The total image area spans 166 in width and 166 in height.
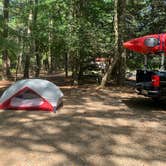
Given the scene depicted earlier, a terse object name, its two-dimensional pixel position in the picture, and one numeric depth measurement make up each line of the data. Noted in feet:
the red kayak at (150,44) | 16.50
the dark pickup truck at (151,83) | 15.27
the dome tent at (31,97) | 15.03
